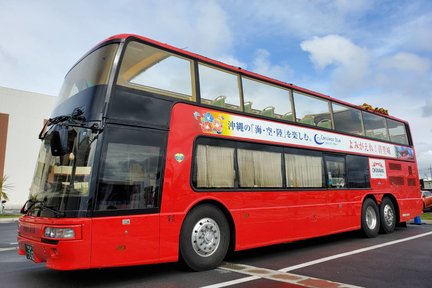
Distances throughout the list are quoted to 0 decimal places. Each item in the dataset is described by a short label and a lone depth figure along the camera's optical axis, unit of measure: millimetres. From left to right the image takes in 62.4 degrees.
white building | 31625
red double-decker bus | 5184
